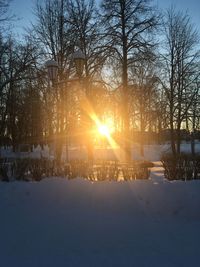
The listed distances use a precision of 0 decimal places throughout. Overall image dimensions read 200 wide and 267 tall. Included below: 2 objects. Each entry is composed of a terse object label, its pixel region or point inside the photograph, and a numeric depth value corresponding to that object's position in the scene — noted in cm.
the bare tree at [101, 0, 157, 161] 1145
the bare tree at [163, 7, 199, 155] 1504
